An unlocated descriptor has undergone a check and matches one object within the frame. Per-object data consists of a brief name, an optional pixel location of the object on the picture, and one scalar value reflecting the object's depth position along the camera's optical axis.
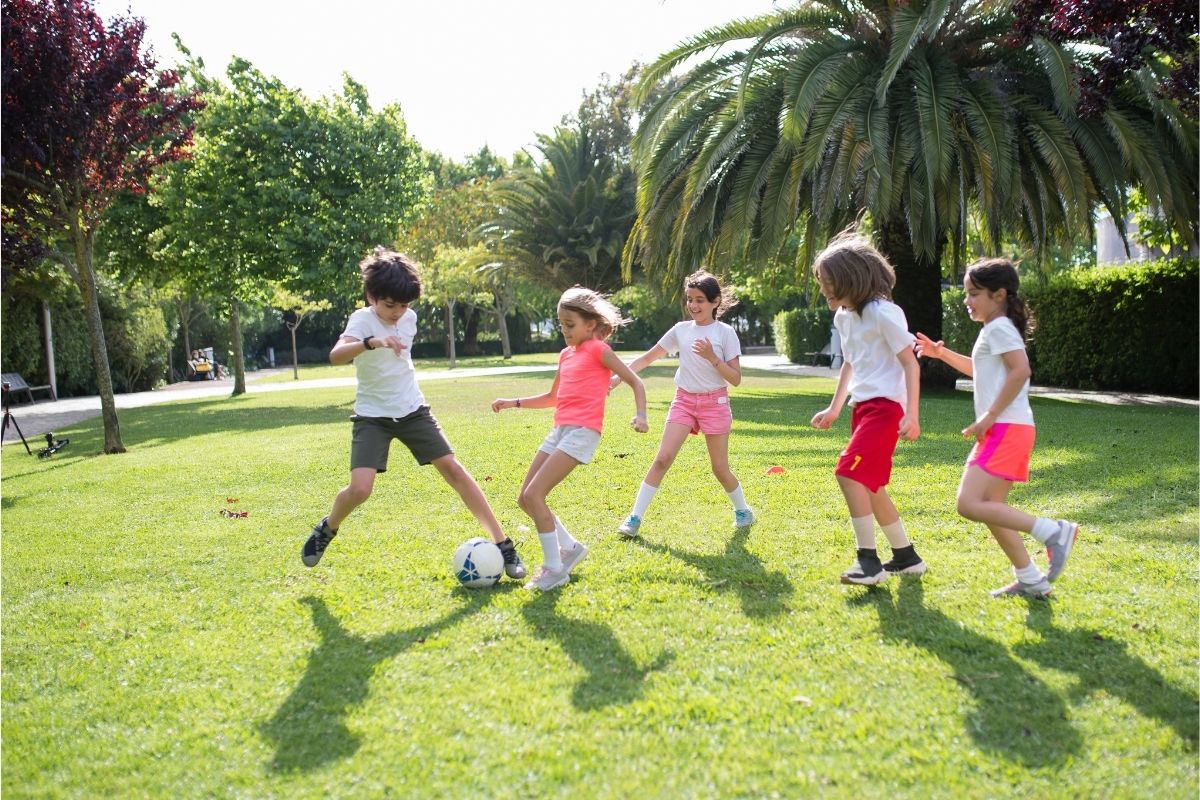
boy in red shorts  4.49
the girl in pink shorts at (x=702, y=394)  5.88
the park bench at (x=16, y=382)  23.26
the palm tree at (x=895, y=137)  13.18
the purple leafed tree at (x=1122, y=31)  9.46
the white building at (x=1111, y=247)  29.25
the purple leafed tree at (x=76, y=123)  10.74
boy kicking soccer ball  4.90
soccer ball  4.75
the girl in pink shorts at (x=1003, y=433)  4.16
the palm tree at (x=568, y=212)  29.83
